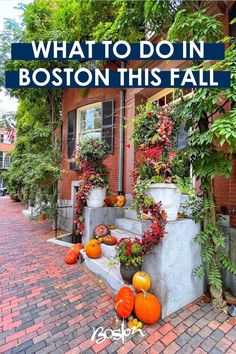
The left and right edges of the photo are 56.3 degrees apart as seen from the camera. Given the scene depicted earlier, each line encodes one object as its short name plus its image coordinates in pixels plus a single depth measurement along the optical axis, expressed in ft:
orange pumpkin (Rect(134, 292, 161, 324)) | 7.75
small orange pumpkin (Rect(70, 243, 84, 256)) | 13.93
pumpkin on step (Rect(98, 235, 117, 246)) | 13.02
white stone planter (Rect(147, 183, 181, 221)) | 8.77
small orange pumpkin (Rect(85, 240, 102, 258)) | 12.50
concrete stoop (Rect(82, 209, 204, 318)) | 8.21
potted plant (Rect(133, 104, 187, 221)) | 8.82
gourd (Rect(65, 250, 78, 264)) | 13.29
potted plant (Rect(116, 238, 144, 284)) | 8.88
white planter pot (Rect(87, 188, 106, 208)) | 14.64
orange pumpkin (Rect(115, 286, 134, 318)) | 7.99
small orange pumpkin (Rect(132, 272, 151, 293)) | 8.43
